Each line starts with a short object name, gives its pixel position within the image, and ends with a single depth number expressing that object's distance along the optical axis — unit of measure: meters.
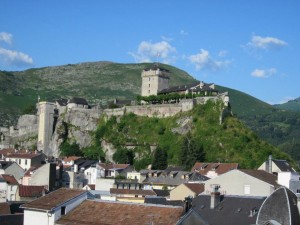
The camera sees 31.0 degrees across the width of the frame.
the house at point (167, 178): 82.33
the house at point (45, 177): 86.11
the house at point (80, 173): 91.56
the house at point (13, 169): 96.69
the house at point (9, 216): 47.47
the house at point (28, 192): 67.97
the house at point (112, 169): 96.50
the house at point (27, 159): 106.69
